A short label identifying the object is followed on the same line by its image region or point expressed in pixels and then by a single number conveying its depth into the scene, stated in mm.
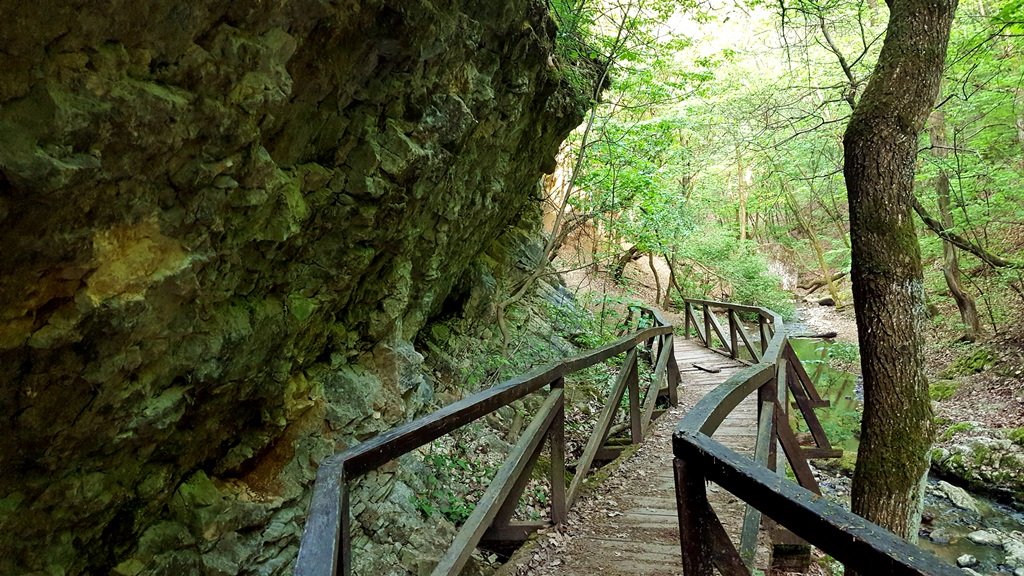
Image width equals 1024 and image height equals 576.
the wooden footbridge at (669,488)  1347
